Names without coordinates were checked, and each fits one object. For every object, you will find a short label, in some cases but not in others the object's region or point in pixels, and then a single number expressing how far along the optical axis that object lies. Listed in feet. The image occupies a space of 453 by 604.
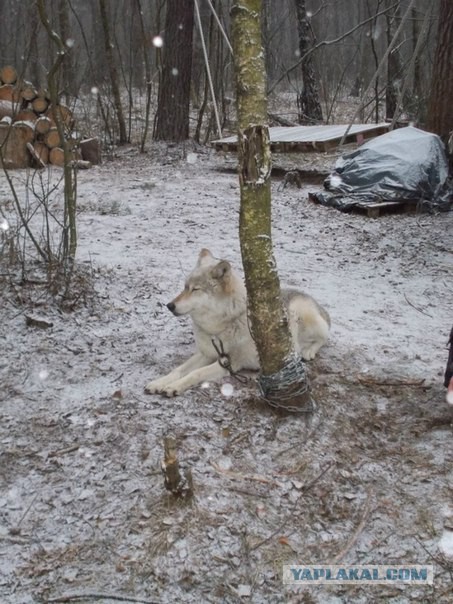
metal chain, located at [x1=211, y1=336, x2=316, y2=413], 11.41
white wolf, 12.52
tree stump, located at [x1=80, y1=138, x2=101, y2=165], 35.70
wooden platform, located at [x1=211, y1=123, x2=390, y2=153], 32.12
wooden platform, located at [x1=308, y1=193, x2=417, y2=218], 26.58
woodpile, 32.27
